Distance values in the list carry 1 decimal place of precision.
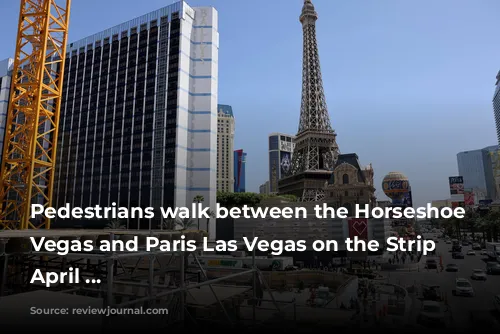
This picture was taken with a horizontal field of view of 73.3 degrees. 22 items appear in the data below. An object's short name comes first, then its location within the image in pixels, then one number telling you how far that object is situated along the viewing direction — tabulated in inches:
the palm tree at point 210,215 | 2779.8
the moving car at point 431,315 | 899.4
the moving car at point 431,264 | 1948.8
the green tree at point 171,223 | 2332.7
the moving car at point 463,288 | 1240.2
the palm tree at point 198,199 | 2842.0
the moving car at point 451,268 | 1797.5
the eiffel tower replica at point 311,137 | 4264.3
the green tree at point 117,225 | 2603.8
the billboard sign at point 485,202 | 4808.1
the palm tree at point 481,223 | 3181.8
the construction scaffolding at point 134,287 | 389.4
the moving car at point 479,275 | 1528.1
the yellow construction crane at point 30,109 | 1363.2
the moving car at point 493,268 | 1690.7
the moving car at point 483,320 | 849.4
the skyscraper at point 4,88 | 3686.0
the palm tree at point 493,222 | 3011.6
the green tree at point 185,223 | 2453.6
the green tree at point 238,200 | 3366.1
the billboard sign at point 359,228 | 2145.7
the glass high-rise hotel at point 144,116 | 3048.7
